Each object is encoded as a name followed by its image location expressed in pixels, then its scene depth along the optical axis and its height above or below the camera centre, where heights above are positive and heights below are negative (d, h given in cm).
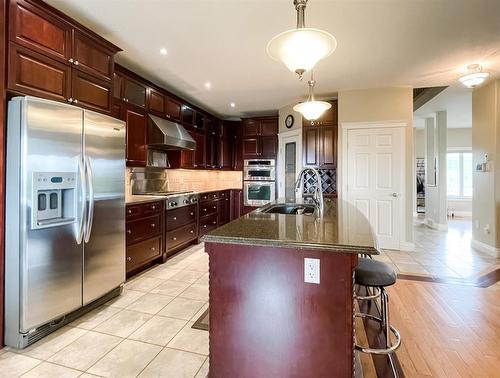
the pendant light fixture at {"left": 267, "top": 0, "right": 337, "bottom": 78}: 155 +84
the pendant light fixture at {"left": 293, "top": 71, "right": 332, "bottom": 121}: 306 +91
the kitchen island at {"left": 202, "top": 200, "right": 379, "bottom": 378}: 129 -55
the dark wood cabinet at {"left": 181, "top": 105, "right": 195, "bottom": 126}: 487 +134
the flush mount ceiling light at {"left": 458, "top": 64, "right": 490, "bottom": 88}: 363 +149
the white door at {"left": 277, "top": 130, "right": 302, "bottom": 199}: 561 +57
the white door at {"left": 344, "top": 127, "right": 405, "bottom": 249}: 460 +21
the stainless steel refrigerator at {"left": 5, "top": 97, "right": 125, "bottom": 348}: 196 -19
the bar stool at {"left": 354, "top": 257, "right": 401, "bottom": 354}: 172 -56
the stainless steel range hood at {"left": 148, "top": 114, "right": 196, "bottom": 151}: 394 +80
